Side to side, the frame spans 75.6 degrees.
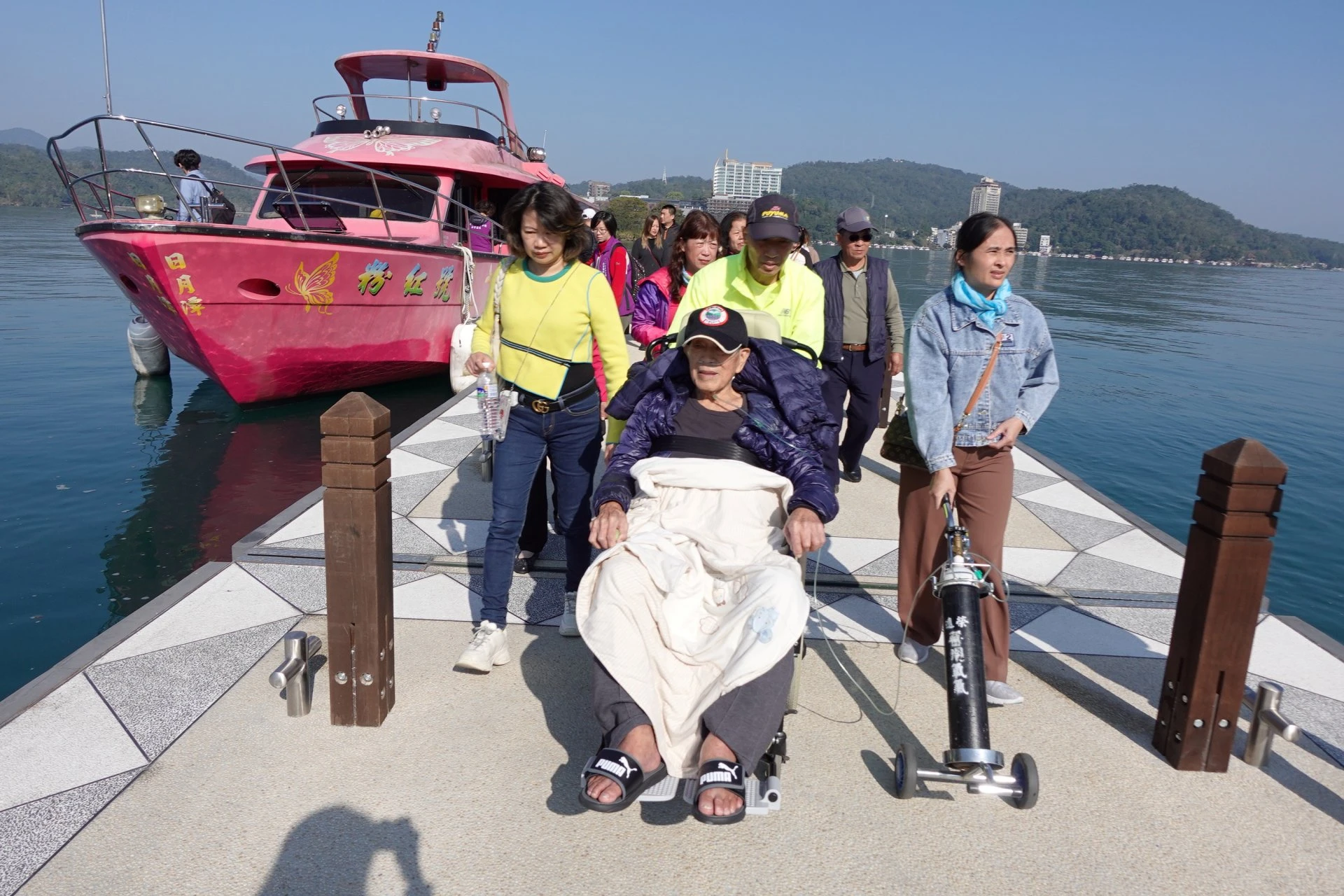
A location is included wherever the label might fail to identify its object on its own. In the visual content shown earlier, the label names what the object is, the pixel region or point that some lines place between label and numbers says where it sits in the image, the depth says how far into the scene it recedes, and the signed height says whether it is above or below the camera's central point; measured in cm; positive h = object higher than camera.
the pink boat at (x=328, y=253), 858 -12
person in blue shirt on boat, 898 +52
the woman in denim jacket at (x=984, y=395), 316 -41
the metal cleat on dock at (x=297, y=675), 298 -146
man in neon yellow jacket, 369 -9
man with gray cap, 525 -29
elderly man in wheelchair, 246 -95
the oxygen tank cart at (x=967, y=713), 253 -128
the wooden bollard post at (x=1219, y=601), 266 -96
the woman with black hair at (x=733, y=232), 538 +21
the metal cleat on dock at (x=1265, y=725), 283 -138
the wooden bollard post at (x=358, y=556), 277 -100
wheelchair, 246 -142
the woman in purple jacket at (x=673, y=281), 509 -10
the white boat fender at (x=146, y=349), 1281 -168
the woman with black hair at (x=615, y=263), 736 -3
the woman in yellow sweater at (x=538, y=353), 335 -39
